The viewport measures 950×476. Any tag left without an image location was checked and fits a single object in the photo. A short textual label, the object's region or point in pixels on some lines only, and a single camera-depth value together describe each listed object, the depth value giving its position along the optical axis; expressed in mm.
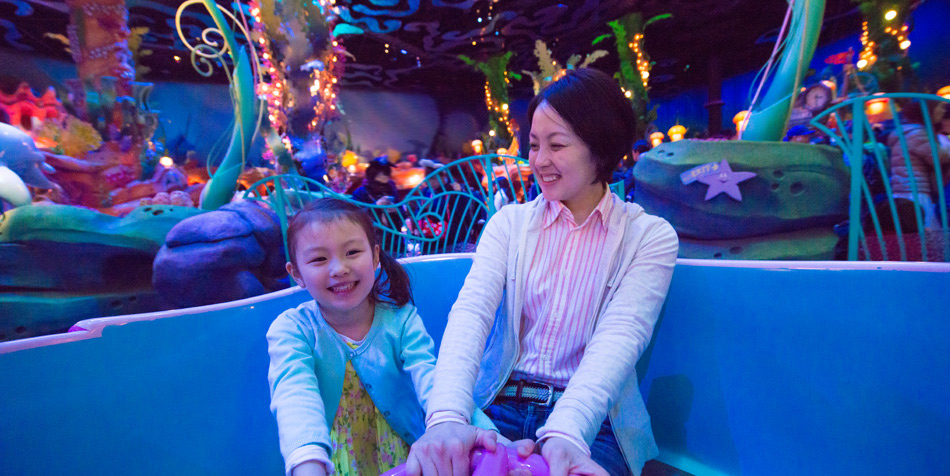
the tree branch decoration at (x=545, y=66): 6402
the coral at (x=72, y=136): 3740
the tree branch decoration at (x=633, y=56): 6469
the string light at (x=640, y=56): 6520
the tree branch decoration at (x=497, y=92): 7820
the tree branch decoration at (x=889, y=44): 4418
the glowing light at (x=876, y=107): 4175
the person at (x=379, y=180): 3605
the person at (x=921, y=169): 1747
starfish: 1915
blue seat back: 652
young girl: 732
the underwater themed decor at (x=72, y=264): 2777
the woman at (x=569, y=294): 653
